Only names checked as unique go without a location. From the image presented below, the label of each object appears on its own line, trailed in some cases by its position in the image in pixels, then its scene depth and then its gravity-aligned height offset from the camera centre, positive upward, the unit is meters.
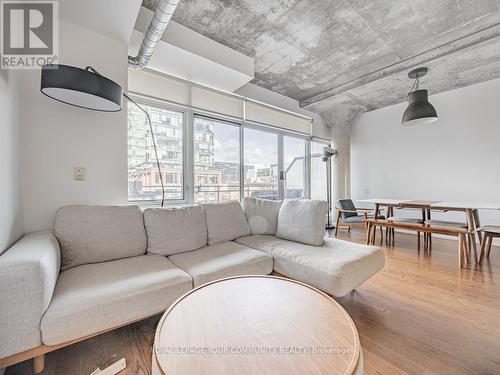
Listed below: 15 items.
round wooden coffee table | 0.67 -0.55
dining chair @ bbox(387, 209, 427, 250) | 3.19 -0.51
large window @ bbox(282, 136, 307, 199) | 4.46 +0.43
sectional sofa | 1.00 -0.56
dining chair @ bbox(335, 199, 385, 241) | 3.77 -0.55
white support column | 4.88 +0.89
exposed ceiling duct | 1.63 +1.35
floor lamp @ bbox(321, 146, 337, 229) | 4.56 +0.41
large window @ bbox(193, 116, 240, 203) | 3.13 +0.42
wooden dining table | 2.60 -0.27
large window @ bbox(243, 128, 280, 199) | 3.79 +0.44
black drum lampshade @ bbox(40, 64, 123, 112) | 1.26 +0.63
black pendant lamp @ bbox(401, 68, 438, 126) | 2.94 +1.10
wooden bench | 2.58 -0.60
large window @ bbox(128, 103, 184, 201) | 2.53 +0.43
